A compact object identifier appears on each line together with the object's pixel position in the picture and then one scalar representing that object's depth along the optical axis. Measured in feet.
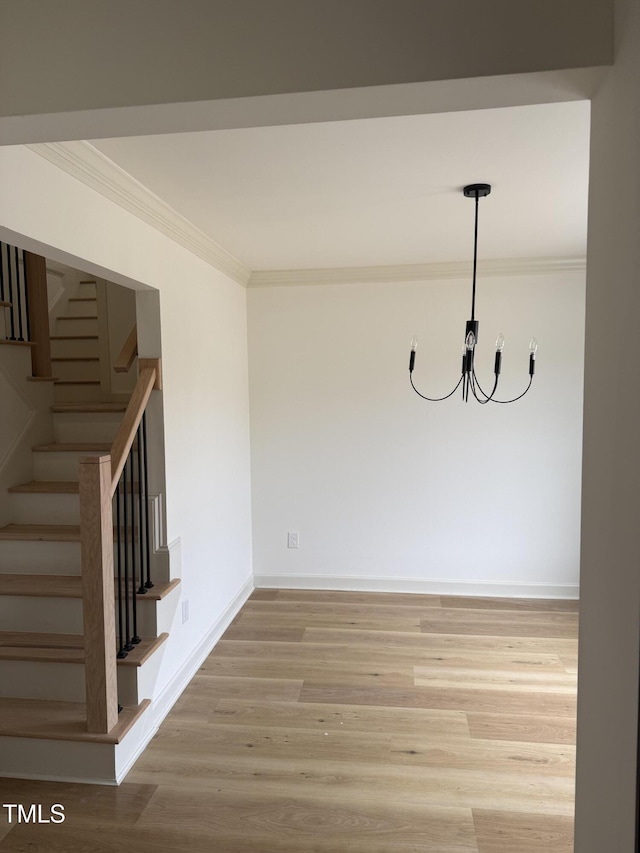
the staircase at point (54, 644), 7.60
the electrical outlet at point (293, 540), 14.80
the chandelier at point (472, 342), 8.18
